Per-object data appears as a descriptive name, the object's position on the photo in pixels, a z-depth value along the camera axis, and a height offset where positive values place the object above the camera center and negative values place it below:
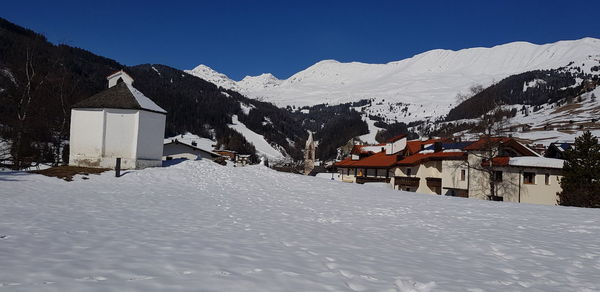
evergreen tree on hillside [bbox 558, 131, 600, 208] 35.31 -0.07
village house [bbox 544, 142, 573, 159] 49.72 +2.76
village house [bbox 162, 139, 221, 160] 63.19 +0.29
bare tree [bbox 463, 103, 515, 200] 40.16 +1.93
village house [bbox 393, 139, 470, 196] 49.53 -0.43
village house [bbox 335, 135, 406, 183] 58.91 -0.25
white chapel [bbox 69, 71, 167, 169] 33.16 +1.36
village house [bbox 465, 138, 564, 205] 41.88 -0.52
